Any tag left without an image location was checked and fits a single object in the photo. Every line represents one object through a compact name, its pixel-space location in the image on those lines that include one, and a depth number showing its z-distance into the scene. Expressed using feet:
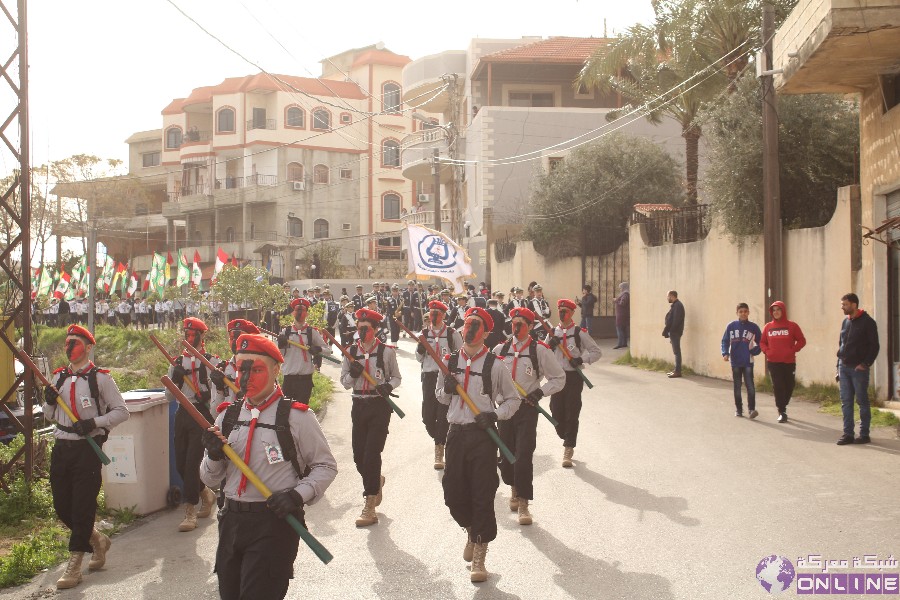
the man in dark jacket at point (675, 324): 67.97
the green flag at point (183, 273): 124.26
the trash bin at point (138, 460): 31.91
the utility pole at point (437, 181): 121.35
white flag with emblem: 82.84
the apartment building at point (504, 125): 132.67
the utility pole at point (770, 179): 53.11
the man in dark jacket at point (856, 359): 39.63
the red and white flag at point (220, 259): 110.73
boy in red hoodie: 45.88
